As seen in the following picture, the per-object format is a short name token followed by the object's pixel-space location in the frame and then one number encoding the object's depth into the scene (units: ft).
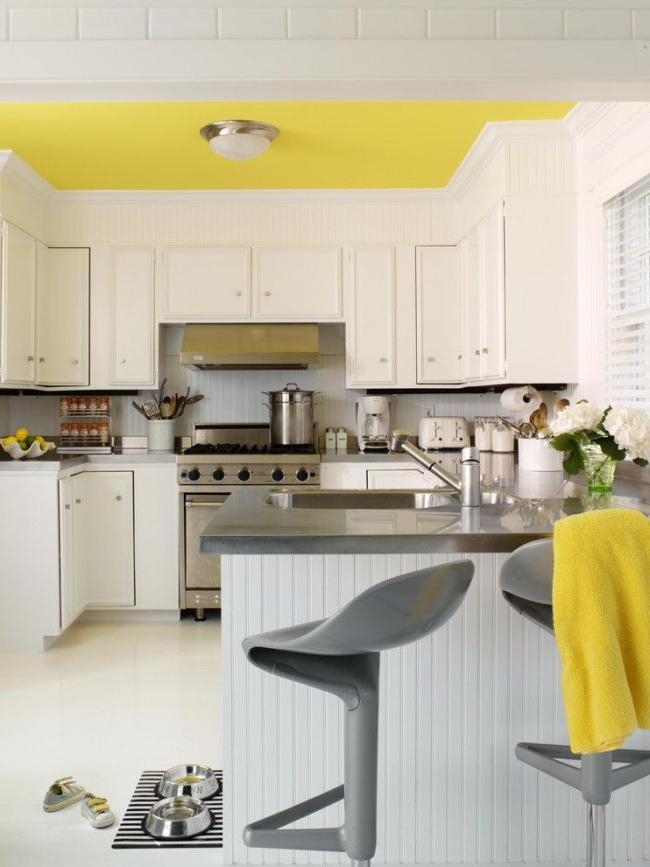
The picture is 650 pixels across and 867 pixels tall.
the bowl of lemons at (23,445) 14.46
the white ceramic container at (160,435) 17.13
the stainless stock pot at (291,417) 16.75
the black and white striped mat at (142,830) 7.83
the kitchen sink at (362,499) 9.09
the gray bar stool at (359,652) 4.96
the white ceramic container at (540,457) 11.89
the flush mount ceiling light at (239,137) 12.42
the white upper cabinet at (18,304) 14.62
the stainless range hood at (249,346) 16.28
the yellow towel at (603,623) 5.35
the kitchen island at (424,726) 7.03
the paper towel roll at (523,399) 14.26
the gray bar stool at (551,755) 5.56
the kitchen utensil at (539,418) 14.07
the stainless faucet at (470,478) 7.49
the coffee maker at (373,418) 17.12
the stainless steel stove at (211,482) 15.60
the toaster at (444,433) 16.80
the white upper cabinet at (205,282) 16.65
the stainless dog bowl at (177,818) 7.95
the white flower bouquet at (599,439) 7.70
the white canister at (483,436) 15.67
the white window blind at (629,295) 11.17
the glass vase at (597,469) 8.02
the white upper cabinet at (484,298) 13.58
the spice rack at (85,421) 17.43
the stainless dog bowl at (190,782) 8.70
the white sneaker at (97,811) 8.13
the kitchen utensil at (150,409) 17.28
